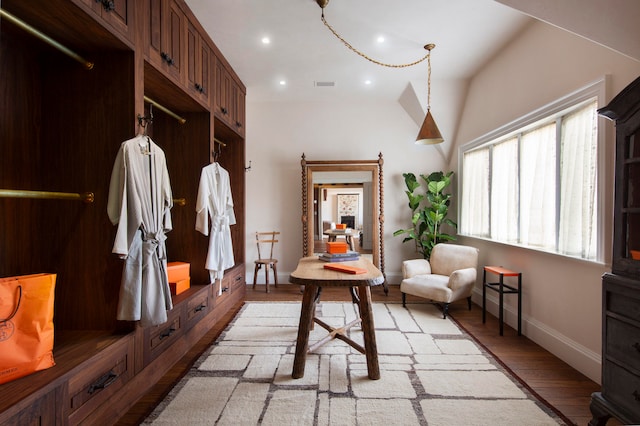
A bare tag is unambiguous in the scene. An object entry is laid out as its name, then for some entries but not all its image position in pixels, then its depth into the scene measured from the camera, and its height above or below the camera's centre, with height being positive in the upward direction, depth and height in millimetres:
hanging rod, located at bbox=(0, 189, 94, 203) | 1310 +80
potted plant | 4332 +22
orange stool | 2800 -740
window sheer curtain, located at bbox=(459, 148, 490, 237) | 3795 +264
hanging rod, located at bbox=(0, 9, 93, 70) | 1299 +853
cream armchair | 3248 -740
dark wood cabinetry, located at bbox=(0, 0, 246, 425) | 1562 +275
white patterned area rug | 1693 -1160
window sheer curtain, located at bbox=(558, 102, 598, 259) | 2219 +240
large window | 2266 +316
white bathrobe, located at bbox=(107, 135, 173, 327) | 1724 -123
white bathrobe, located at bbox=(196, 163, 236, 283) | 2857 -42
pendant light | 3174 +873
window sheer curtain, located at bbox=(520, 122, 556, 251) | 2657 +245
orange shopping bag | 1246 -502
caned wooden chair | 4336 -624
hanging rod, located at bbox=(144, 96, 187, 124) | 2211 +865
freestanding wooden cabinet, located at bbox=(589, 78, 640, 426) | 1361 -352
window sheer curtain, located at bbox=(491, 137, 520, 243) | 3215 +256
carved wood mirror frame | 4504 +312
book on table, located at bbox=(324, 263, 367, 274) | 2143 -419
